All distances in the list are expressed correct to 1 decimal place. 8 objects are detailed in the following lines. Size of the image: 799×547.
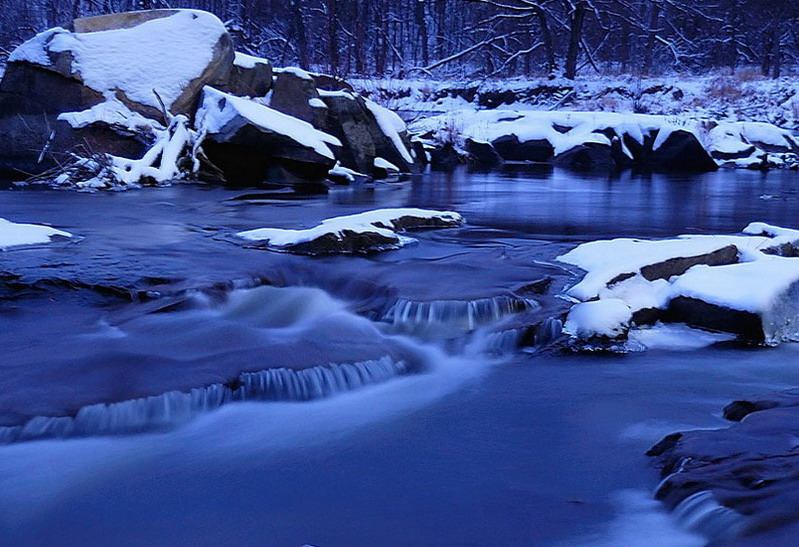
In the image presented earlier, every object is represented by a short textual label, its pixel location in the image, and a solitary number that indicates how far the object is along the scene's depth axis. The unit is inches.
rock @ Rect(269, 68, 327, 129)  553.9
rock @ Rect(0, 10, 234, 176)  473.7
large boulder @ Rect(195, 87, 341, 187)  444.1
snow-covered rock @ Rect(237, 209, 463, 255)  243.3
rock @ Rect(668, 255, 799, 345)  172.6
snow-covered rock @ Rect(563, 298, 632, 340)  170.4
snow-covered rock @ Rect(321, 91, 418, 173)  567.8
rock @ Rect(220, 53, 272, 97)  546.3
